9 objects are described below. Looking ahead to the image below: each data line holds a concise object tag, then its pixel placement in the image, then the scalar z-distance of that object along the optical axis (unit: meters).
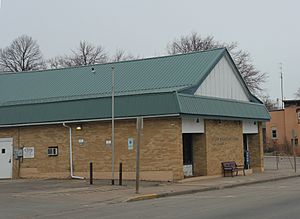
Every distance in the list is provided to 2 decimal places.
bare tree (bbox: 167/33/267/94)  70.44
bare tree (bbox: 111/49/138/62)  83.07
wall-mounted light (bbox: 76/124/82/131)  31.41
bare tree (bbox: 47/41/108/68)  77.88
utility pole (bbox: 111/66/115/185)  27.70
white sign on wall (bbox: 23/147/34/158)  33.19
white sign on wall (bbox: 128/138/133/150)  29.66
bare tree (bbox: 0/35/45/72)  78.88
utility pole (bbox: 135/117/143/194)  22.08
